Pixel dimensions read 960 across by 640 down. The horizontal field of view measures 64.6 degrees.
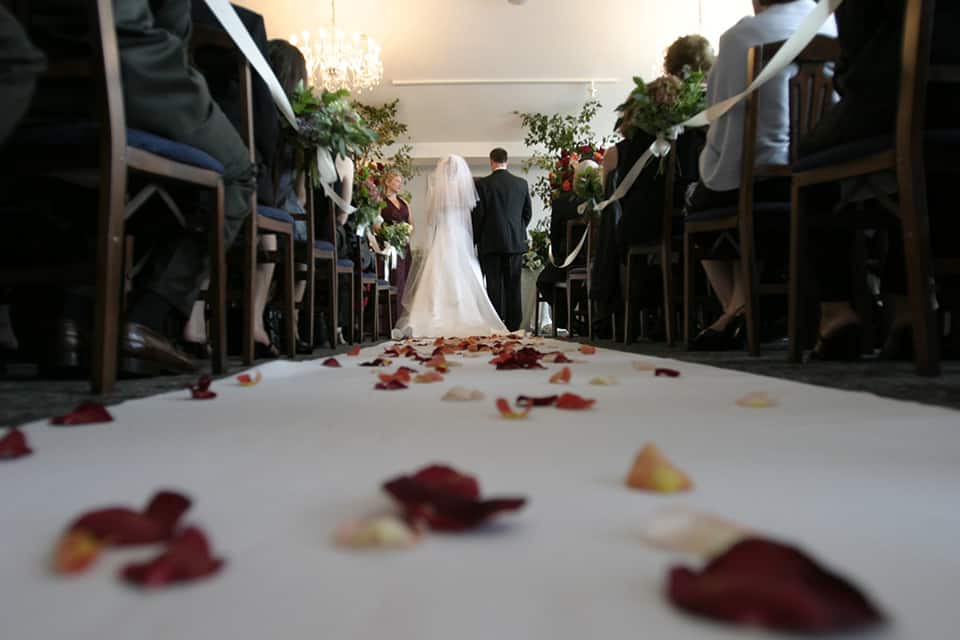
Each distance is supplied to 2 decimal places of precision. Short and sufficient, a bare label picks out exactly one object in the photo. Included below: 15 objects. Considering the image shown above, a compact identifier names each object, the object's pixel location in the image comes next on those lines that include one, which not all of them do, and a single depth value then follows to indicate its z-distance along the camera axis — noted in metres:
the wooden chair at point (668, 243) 3.29
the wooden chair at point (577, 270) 5.10
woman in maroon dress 6.59
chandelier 7.17
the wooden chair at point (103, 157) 1.38
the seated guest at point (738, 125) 2.51
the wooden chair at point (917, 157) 1.55
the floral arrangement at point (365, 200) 4.69
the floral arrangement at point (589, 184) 5.11
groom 6.90
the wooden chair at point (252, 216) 2.08
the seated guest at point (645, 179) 3.50
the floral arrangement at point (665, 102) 3.35
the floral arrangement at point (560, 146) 6.29
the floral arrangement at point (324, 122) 3.08
